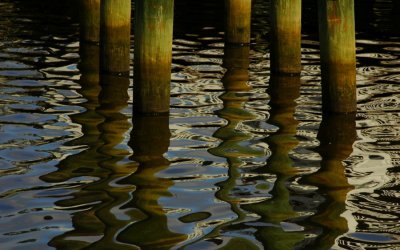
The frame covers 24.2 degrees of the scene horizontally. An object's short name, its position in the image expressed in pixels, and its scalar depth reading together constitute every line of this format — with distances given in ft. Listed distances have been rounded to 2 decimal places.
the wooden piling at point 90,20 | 57.72
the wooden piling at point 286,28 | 49.75
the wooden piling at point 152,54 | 39.58
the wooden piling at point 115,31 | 50.19
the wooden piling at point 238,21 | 58.85
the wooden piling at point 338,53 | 40.93
